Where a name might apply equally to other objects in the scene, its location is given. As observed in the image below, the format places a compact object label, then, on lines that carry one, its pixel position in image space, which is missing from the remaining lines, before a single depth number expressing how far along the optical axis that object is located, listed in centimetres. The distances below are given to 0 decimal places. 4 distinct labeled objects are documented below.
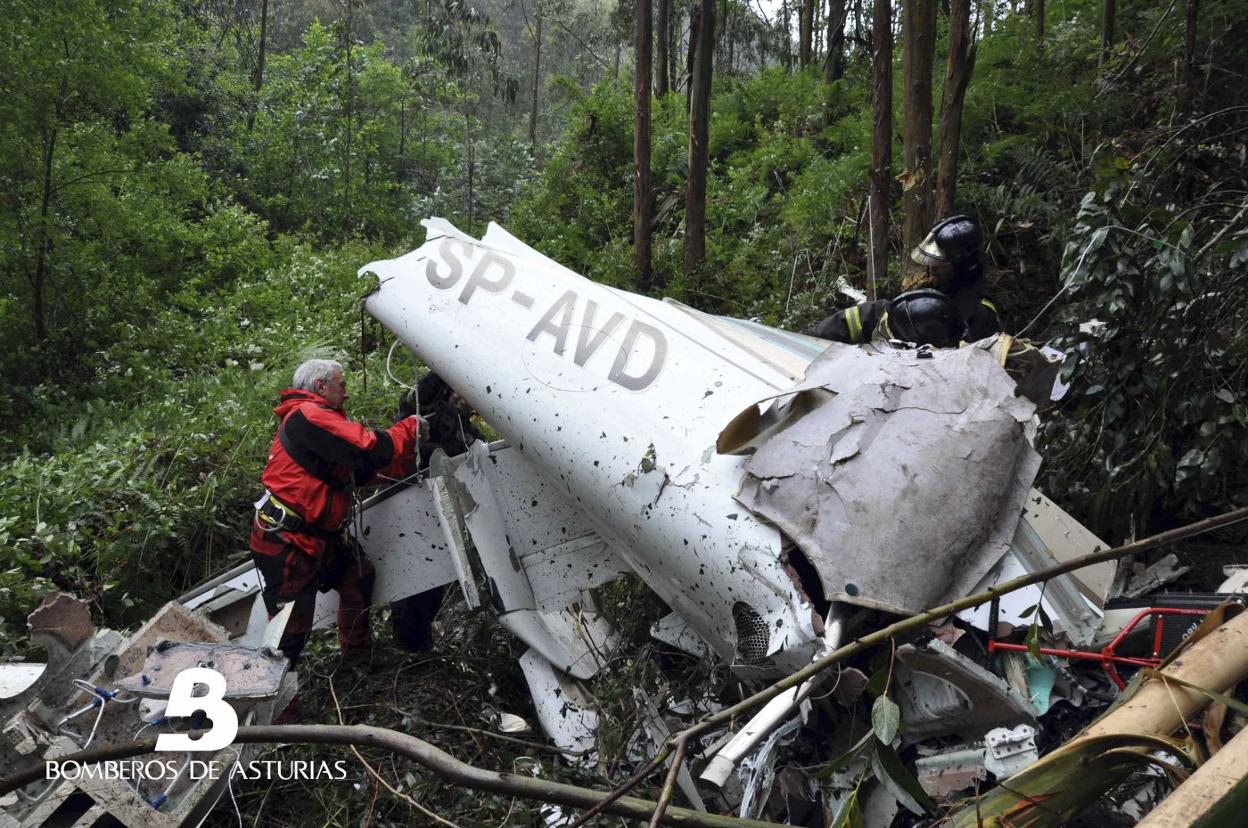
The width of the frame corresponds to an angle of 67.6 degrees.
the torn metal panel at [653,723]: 309
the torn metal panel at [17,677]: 293
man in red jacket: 386
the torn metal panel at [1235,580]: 283
